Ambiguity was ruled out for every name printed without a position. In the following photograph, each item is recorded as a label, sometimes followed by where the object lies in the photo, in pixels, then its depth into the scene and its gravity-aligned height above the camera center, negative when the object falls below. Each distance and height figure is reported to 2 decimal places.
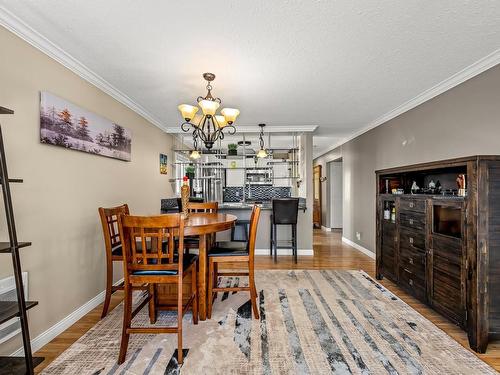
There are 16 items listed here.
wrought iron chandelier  2.57 +0.76
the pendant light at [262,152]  4.88 +0.62
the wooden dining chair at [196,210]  2.89 -0.30
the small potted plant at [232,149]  5.77 +0.81
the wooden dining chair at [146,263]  1.81 -0.52
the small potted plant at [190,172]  5.91 +0.34
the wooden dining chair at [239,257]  2.42 -0.64
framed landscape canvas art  2.14 +0.56
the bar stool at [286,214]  4.34 -0.46
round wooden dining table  2.11 -0.47
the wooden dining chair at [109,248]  2.38 -0.55
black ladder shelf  1.45 -0.59
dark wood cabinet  2.00 -0.53
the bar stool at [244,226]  4.37 -0.68
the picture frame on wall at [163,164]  4.78 +0.43
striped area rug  1.77 -1.19
